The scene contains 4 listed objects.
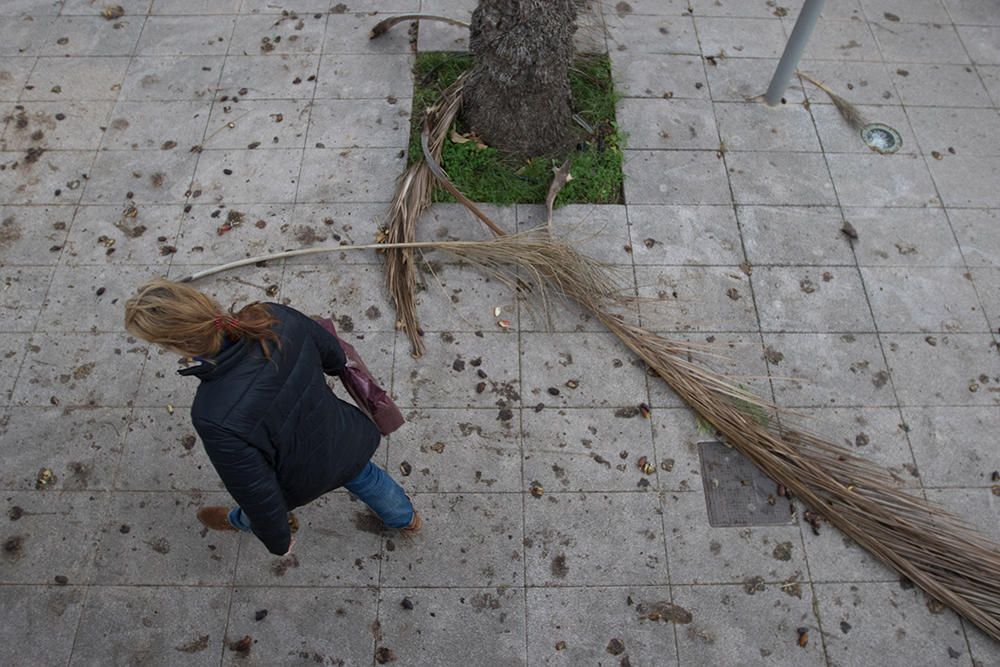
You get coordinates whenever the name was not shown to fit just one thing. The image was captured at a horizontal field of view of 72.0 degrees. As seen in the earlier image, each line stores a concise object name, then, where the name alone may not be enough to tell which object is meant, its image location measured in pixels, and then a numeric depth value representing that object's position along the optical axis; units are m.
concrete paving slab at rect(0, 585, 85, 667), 3.08
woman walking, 1.96
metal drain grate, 3.44
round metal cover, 4.72
